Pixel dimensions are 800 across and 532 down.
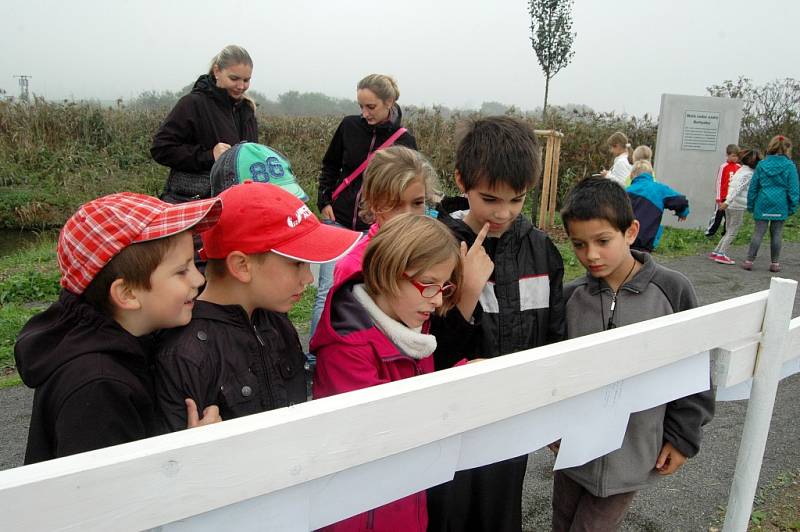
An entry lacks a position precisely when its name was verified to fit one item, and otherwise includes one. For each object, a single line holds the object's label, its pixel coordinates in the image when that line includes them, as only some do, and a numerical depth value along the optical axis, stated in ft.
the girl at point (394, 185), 8.39
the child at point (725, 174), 33.53
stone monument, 36.76
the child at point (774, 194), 27.20
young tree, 58.44
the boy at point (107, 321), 3.91
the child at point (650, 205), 17.01
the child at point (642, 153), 27.78
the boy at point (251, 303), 4.78
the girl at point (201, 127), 12.00
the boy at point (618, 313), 6.22
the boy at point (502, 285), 6.32
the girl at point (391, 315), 5.22
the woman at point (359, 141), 13.11
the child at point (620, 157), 30.71
